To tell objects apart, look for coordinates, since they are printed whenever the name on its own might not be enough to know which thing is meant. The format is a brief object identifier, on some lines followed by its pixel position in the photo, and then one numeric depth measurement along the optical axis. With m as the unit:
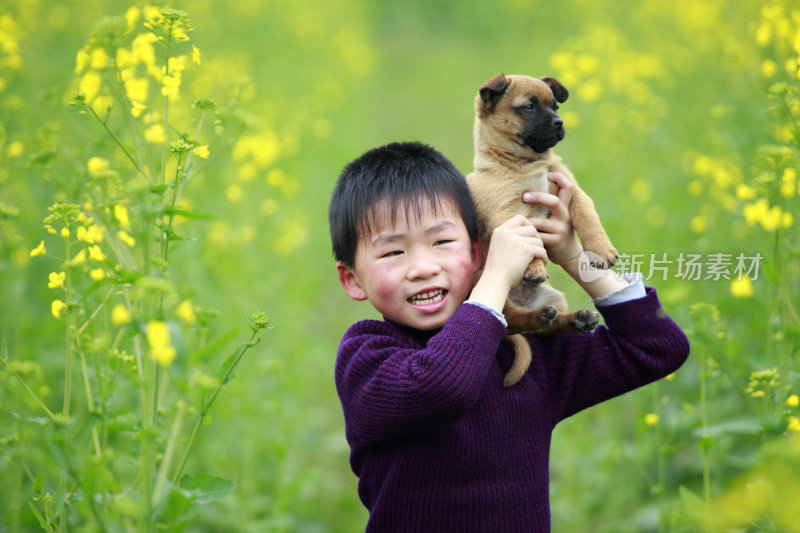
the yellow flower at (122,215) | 3.06
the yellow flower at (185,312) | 2.97
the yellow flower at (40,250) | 3.14
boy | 3.14
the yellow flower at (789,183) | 3.24
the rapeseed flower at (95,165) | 3.09
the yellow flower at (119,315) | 2.96
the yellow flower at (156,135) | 3.10
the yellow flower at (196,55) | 3.18
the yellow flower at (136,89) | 3.19
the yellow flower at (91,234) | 3.15
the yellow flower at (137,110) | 3.16
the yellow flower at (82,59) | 3.20
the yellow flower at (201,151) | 3.15
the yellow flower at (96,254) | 3.10
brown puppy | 3.22
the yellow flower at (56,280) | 3.13
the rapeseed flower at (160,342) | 2.94
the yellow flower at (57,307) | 3.10
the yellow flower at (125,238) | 3.15
